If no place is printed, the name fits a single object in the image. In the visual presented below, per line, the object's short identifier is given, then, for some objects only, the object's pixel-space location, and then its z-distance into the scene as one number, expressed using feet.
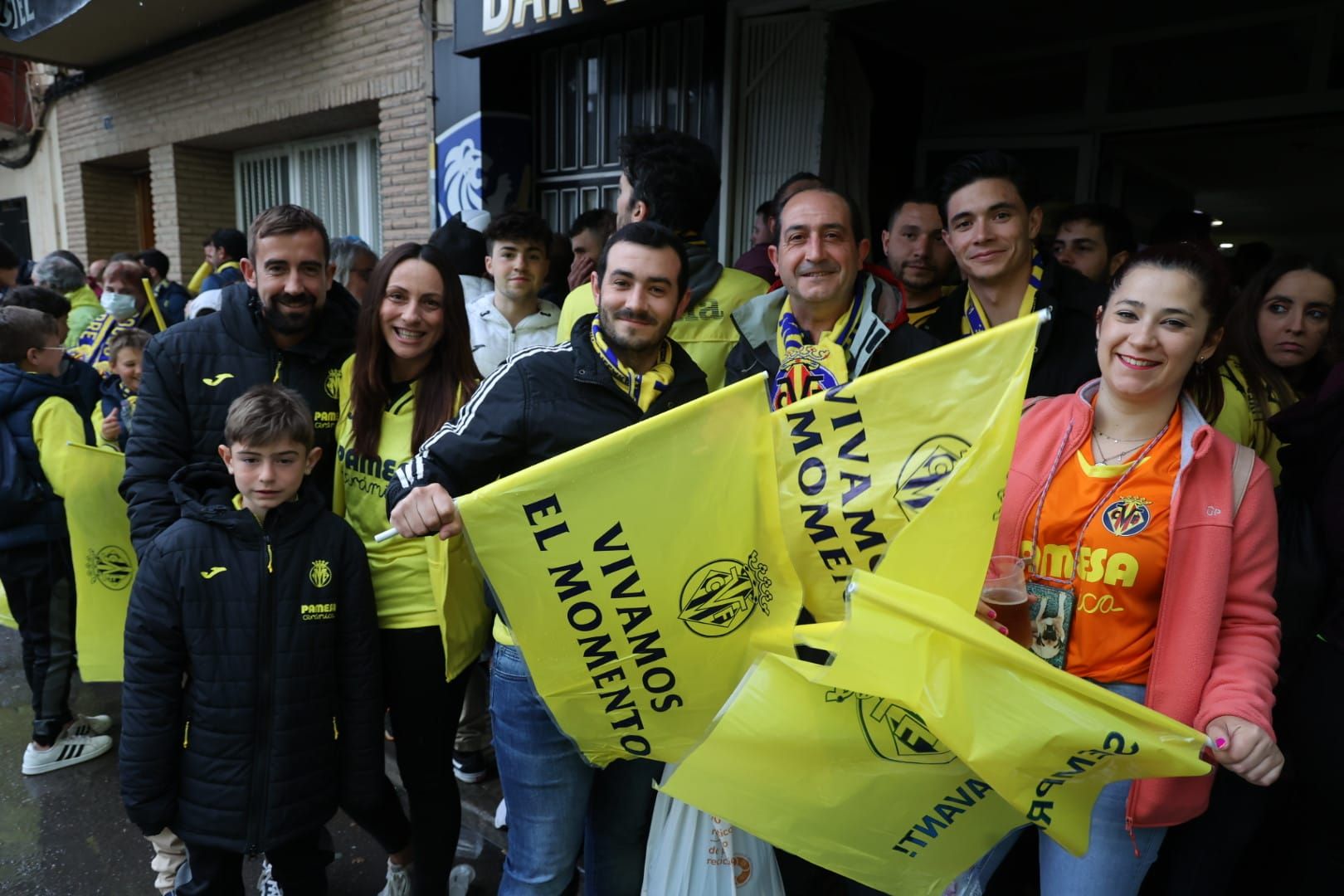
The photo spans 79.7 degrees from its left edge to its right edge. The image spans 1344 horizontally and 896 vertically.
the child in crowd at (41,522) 11.38
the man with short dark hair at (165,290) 22.36
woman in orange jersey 5.50
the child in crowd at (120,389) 12.69
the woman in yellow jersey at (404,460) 7.95
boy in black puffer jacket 7.37
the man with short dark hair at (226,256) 19.27
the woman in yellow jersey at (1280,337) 8.23
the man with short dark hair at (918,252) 10.93
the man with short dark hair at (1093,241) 11.06
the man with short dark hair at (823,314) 7.16
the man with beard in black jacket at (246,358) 8.03
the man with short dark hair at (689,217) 9.61
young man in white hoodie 12.12
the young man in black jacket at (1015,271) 7.63
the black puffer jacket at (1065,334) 7.50
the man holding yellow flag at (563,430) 6.30
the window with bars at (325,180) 29.04
